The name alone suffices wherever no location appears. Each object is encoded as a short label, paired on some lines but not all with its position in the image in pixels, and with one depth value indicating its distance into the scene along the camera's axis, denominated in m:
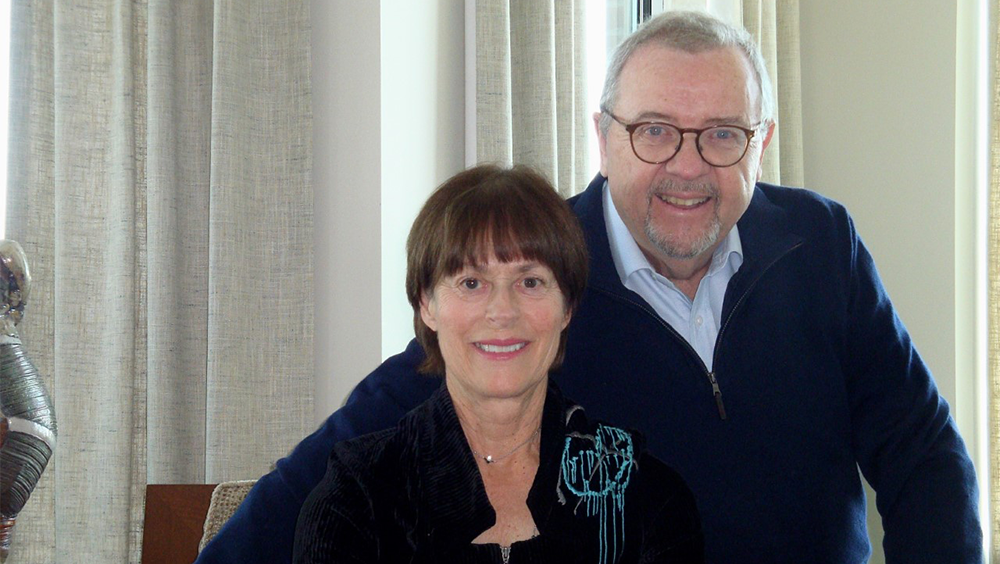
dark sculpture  1.30
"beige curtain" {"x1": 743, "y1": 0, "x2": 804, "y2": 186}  3.83
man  1.67
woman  1.39
